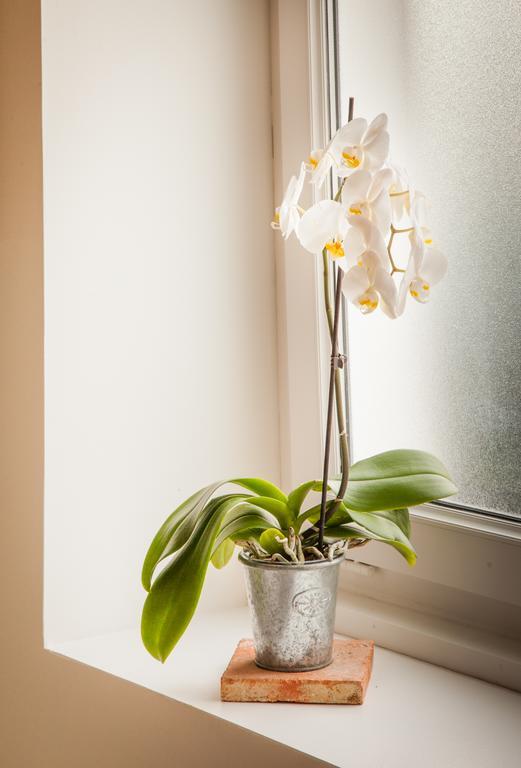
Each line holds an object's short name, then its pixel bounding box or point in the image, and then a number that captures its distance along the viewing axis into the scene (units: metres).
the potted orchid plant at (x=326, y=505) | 2.10
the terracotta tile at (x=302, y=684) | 2.16
